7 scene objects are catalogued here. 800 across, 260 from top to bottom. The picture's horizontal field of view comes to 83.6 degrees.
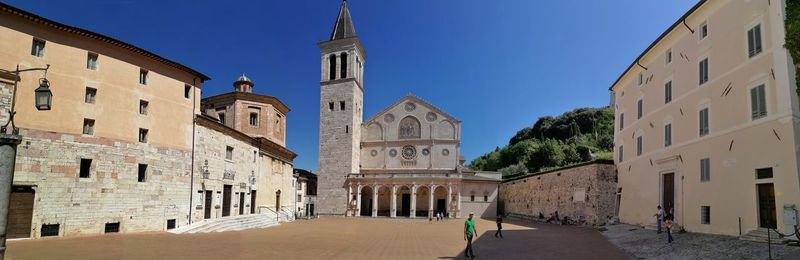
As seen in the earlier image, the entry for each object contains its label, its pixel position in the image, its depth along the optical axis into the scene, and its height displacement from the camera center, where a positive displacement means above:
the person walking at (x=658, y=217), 19.86 -1.51
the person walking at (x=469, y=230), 14.73 -1.70
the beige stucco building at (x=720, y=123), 13.94 +2.37
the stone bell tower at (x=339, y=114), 53.38 +7.62
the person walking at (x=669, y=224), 17.06 -1.55
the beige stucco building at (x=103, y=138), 16.98 +1.45
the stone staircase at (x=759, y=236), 13.55 -1.58
